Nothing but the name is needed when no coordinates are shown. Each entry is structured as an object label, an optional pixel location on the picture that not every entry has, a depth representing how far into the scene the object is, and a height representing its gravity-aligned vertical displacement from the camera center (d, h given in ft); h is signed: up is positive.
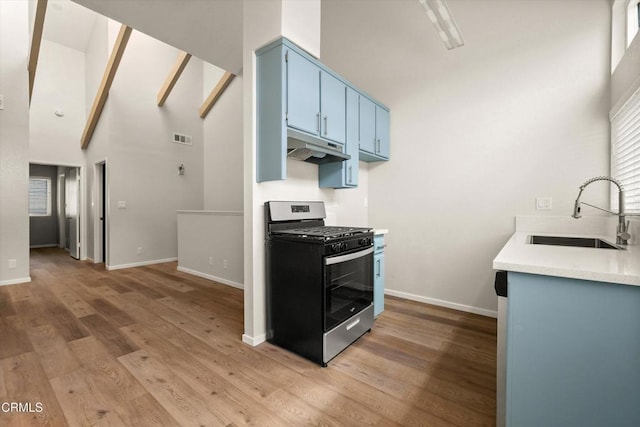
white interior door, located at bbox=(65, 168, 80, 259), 20.45 +0.10
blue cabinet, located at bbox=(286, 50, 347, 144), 7.31 +3.17
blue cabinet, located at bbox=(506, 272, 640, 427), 3.10 -1.68
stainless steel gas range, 6.79 -1.96
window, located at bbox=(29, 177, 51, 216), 26.63 +1.37
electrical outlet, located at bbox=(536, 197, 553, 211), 8.59 +0.20
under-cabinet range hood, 7.77 +1.78
